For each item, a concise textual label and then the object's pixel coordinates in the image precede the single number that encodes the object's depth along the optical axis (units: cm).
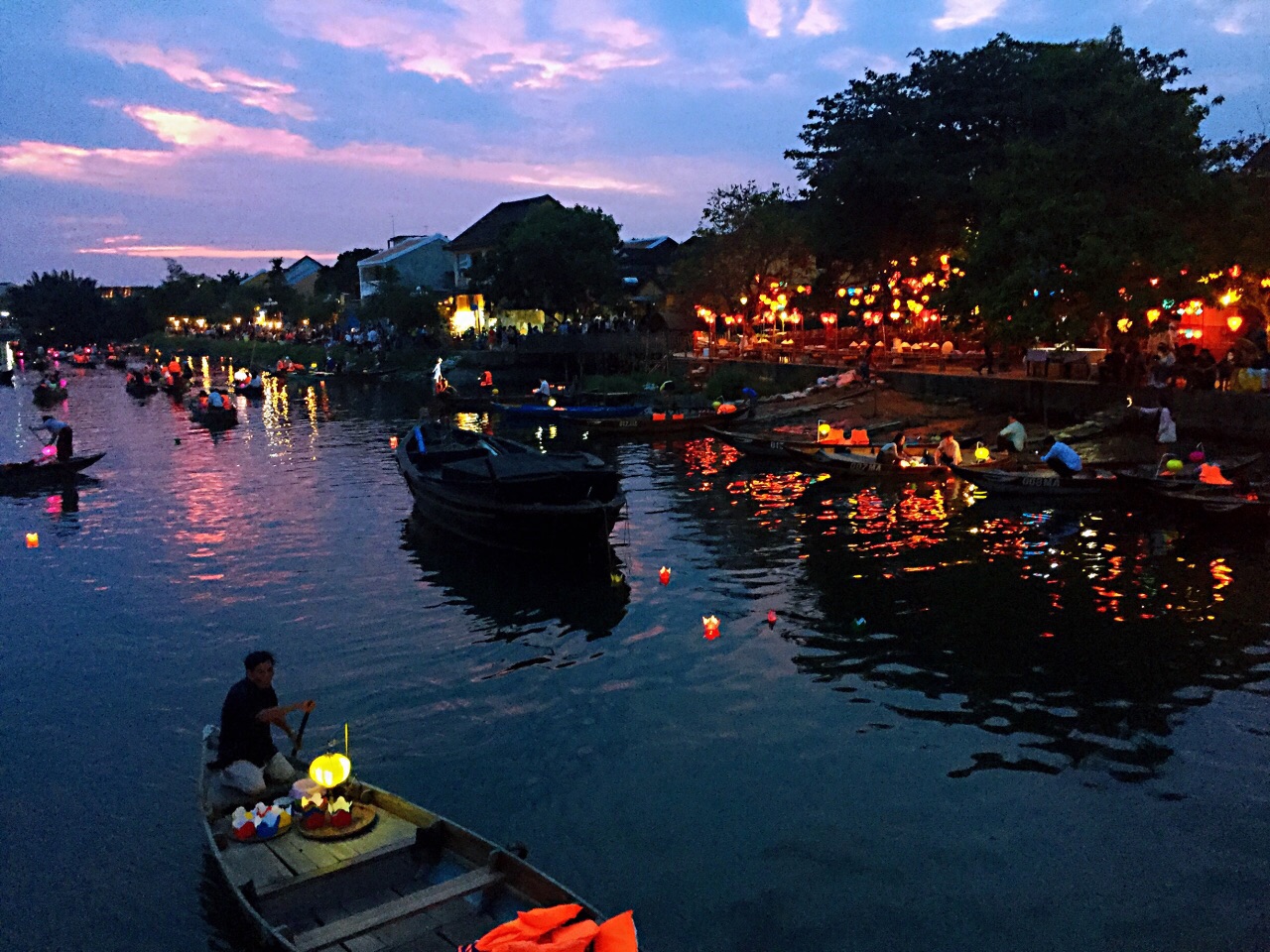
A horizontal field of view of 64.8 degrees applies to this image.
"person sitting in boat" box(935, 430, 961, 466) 2727
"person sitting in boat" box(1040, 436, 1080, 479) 2453
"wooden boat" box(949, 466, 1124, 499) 2444
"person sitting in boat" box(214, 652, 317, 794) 992
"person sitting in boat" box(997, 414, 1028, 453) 2841
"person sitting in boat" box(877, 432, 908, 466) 2830
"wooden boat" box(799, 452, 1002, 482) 2822
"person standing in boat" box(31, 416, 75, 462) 3269
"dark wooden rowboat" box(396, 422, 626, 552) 1977
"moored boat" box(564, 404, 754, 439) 4062
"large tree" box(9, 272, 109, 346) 12450
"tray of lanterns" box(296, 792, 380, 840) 887
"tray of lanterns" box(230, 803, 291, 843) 894
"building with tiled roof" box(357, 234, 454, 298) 9456
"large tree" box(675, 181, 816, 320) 5253
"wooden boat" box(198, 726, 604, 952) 745
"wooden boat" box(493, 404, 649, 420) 4366
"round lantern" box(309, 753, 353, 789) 918
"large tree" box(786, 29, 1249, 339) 2973
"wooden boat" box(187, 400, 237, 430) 4800
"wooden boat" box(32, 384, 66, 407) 6159
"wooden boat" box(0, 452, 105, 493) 3153
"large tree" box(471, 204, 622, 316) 6469
